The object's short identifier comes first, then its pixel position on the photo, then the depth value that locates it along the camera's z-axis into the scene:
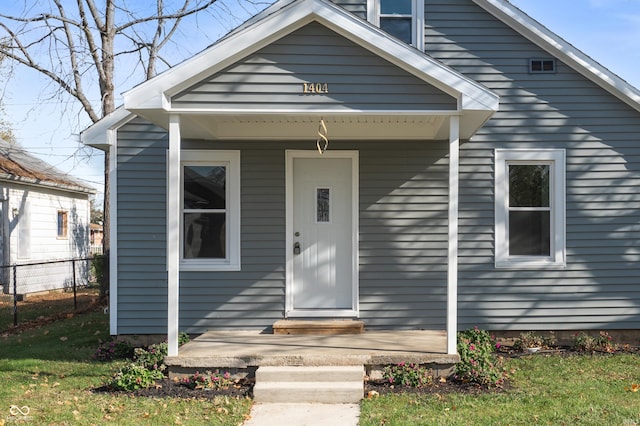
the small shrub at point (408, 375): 5.72
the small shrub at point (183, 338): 7.15
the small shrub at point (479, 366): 5.69
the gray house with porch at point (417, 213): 7.54
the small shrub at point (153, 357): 6.05
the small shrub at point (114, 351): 7.19
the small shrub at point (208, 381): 5.75
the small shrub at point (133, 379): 5.70
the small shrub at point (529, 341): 7.45
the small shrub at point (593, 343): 7.29
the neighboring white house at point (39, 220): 13.80
